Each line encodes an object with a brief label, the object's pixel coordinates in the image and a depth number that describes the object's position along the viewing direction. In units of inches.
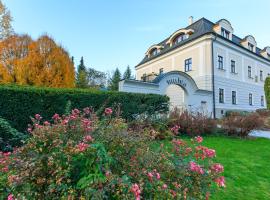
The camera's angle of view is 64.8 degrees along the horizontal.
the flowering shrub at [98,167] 76.5
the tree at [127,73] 2394.8
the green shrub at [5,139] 239.0
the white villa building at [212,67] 767.7
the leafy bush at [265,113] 761.8
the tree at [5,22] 775.1
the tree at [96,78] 1761.6
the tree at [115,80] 1718.3
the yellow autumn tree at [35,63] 746.8
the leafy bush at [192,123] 385.4
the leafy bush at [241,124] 407.8
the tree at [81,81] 1363.2
